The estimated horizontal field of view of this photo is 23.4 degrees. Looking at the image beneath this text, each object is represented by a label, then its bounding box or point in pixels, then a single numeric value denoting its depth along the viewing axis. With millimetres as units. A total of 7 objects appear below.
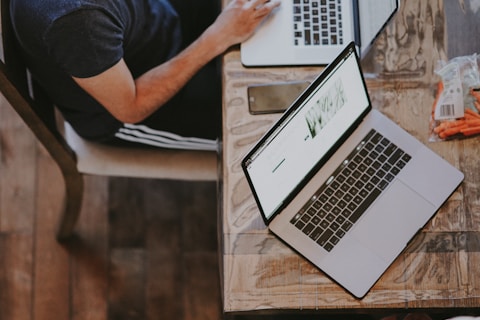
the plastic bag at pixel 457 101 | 2546
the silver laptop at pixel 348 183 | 2422
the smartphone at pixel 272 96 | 2565
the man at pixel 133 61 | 2437
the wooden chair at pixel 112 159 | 2736
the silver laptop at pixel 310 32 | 2605
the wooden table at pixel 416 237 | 2447
